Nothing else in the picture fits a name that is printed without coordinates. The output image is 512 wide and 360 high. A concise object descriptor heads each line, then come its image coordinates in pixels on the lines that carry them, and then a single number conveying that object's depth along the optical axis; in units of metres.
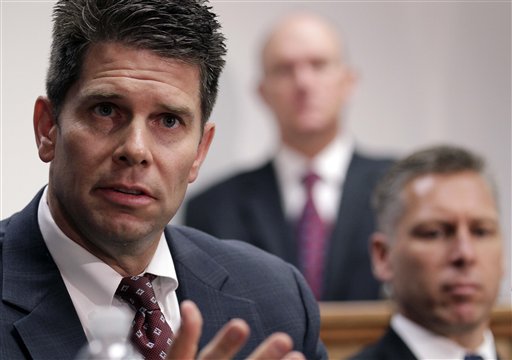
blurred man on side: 6.24
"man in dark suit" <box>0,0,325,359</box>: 3.99
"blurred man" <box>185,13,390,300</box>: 8.24
